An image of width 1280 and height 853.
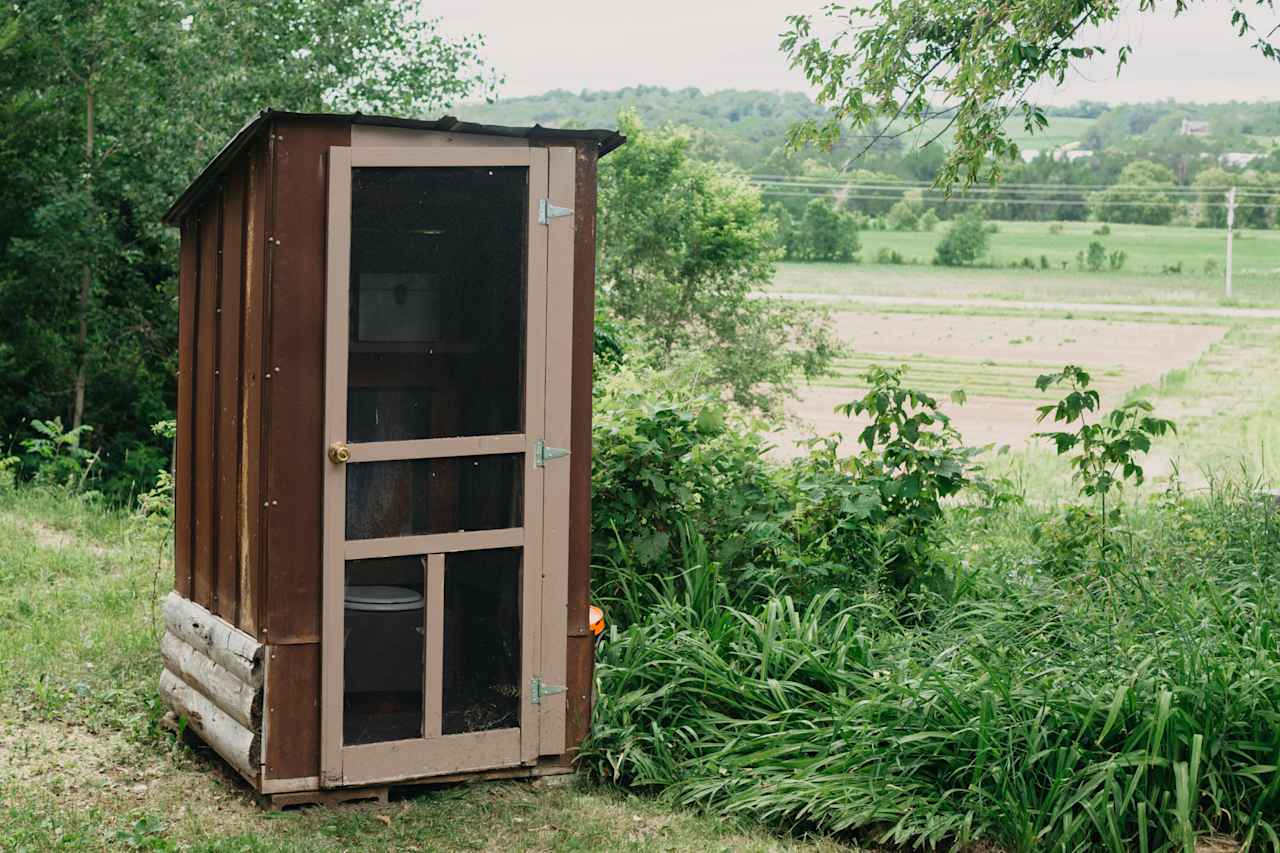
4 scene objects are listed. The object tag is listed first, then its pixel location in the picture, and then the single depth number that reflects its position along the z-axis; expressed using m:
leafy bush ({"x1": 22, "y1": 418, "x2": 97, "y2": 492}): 10.38
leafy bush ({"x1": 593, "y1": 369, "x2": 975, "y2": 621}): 5.92
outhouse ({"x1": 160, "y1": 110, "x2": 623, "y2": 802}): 4.25
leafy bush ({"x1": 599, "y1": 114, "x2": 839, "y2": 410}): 26.66
